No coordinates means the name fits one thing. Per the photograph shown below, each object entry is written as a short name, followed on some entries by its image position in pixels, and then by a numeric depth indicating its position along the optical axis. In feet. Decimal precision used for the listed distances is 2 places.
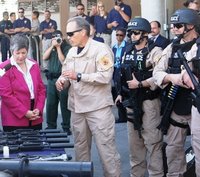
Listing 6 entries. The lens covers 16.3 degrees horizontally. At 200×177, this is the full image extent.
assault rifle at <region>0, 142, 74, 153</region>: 15.95
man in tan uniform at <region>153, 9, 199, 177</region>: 21.82
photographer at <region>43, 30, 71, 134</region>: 35.87
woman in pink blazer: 22.14
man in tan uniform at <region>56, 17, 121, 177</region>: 22.24
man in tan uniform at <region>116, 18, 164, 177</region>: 23.93
